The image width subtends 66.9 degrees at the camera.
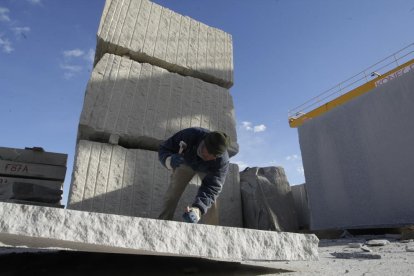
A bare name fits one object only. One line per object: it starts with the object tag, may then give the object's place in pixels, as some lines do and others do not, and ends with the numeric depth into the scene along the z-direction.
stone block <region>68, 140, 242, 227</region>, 2.39
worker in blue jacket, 2.15
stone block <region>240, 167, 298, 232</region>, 3.22
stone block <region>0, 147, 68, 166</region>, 3.20
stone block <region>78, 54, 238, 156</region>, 2.63
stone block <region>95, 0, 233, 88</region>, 2.95
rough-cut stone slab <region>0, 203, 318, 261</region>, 1.06
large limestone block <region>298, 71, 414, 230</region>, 4.27
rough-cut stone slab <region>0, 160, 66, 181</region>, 3.13
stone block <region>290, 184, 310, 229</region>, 5.55
